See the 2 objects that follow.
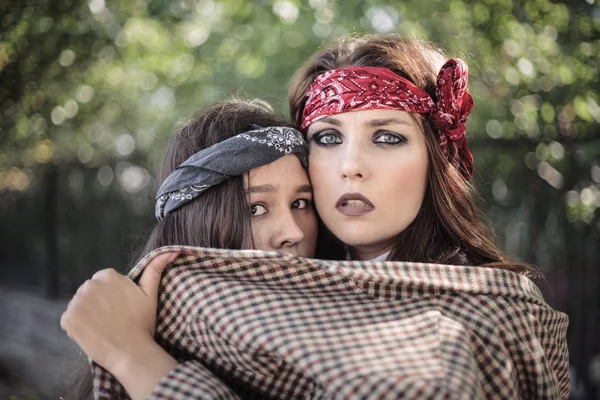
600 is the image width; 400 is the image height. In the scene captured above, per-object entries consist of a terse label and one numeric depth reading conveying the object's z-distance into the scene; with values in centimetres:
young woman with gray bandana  82
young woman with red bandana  65
